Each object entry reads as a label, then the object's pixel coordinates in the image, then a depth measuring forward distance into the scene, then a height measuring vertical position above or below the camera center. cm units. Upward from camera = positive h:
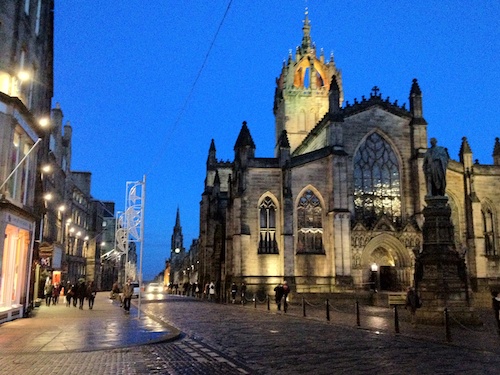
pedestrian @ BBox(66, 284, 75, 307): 3088 -115
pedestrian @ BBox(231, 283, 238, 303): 3609 -110
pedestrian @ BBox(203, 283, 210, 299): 4413 -138
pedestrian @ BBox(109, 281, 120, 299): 3334 -105
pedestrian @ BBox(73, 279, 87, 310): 2810 -88
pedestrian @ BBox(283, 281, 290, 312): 2629 -87
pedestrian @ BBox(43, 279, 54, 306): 3125 -99
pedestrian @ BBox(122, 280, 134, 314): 2406 -99
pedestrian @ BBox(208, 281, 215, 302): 4100 -117
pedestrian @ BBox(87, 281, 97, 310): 2822 -101
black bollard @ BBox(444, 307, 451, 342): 1380 -143
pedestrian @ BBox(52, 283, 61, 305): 3374 -122
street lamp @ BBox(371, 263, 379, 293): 3872 +8
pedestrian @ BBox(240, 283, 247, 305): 3431 -125
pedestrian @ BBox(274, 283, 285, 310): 2780 -106
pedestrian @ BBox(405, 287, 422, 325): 1839 -91
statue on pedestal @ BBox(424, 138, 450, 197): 1988 +425
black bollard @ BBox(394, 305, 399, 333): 1590 -152
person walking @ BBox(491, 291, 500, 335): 1543 -87
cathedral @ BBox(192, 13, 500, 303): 3734 +537
